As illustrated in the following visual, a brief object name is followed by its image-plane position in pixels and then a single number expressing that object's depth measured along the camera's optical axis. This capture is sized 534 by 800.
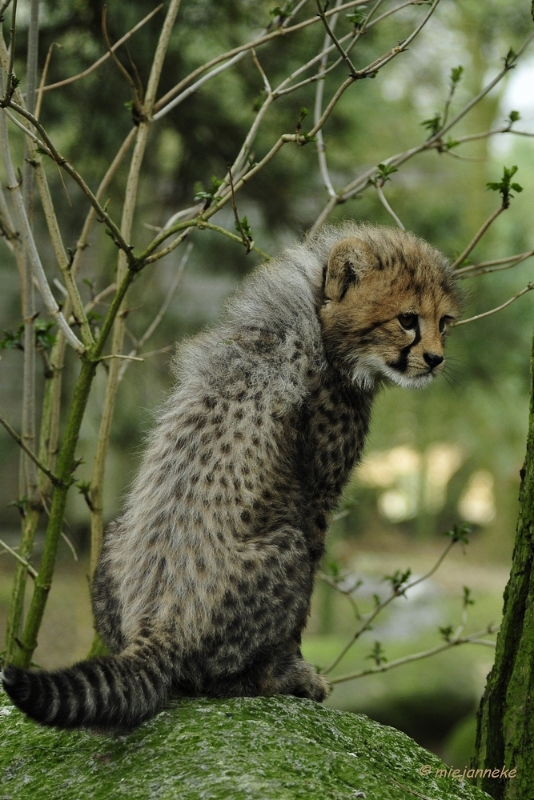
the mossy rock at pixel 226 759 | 5.22
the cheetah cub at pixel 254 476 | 6.42
